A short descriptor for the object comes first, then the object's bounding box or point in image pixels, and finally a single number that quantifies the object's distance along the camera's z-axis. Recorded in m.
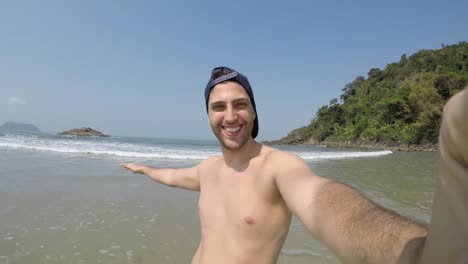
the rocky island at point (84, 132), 68.93
